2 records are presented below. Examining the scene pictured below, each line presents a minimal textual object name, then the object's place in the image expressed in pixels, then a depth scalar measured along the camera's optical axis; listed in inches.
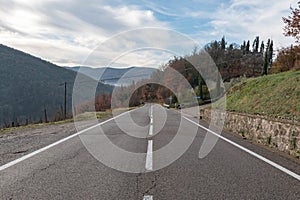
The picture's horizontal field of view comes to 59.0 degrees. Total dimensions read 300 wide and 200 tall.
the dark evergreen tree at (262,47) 4360.2
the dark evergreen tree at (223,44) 3400.6
